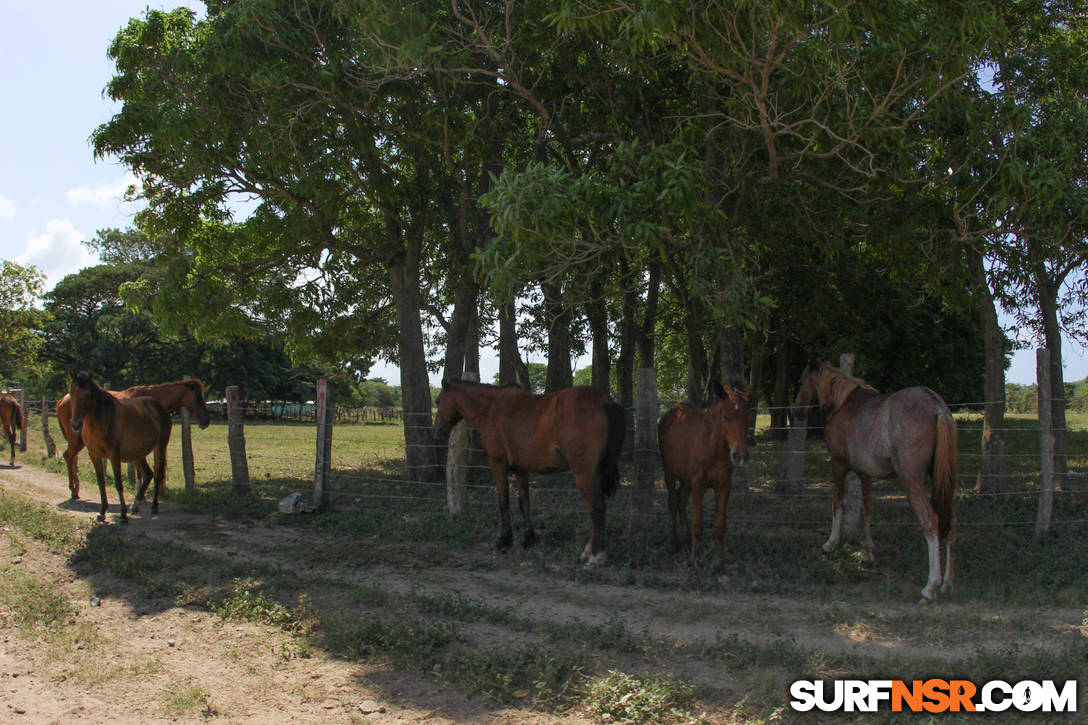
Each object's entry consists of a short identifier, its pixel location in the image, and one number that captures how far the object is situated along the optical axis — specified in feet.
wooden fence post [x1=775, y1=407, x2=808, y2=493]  32.01
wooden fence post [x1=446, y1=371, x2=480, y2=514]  34.37
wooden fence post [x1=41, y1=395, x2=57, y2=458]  59.93
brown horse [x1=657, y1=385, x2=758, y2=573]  24.32
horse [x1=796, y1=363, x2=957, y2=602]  22.94
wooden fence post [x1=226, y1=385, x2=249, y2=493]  40.22
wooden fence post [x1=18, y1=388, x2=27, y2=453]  64.13
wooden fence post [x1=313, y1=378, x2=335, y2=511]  36.29
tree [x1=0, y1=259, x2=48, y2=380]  101.86
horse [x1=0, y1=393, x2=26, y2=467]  57.93
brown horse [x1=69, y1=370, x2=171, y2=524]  33.76
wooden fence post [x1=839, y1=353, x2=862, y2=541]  29.25
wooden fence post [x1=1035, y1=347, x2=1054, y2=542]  28.89
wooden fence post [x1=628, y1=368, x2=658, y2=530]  29.50
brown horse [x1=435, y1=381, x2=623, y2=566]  26.76
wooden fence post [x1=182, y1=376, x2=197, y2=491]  42.50
